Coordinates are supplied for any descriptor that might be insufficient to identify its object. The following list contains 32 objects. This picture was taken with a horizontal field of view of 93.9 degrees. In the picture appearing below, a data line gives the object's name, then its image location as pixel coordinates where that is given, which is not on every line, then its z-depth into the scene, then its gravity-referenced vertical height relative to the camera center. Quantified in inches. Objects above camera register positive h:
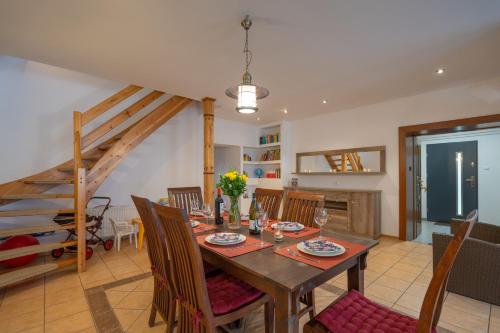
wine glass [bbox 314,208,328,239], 65.9 -13.8
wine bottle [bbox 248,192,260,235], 72.6 -16.7
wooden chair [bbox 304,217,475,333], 37.0 -30.6
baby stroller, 126.4 -34.7
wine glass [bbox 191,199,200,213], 104.0 -18.1
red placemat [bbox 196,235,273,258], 56.6 -20.6
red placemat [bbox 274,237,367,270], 50.0 -20.5
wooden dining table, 43.6 -22.4
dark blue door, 206.8 -10.8
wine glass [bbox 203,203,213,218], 94.1 -17.6
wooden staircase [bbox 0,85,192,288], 102.1 -5.3
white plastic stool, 146.7 -40.2
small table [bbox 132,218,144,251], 145.1 -42.1
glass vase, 80.3 -16.3
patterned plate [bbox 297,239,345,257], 54.0 -19.6
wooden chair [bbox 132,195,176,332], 62.7 -28.6
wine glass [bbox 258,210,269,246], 72.5 -16.5
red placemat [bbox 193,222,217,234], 78.0 -20.7
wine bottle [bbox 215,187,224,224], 83.8 -15.3
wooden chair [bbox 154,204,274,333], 48.9 -31.4
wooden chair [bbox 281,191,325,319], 86.7 -15.0
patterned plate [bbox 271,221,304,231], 76.3 -19.6
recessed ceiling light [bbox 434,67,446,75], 120.2 +51.1
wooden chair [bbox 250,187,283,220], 101.4 -14.6
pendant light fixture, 81.2 +26.1
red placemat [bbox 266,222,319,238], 71.6 -20.5
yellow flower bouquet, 77.6 -6.7
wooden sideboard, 164.7 -32.1
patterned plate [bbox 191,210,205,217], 100.7 -19.6
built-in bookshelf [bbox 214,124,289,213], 238.7 +9.6
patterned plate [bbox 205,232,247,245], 62.2 -19.7
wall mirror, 179.9 +5.8
